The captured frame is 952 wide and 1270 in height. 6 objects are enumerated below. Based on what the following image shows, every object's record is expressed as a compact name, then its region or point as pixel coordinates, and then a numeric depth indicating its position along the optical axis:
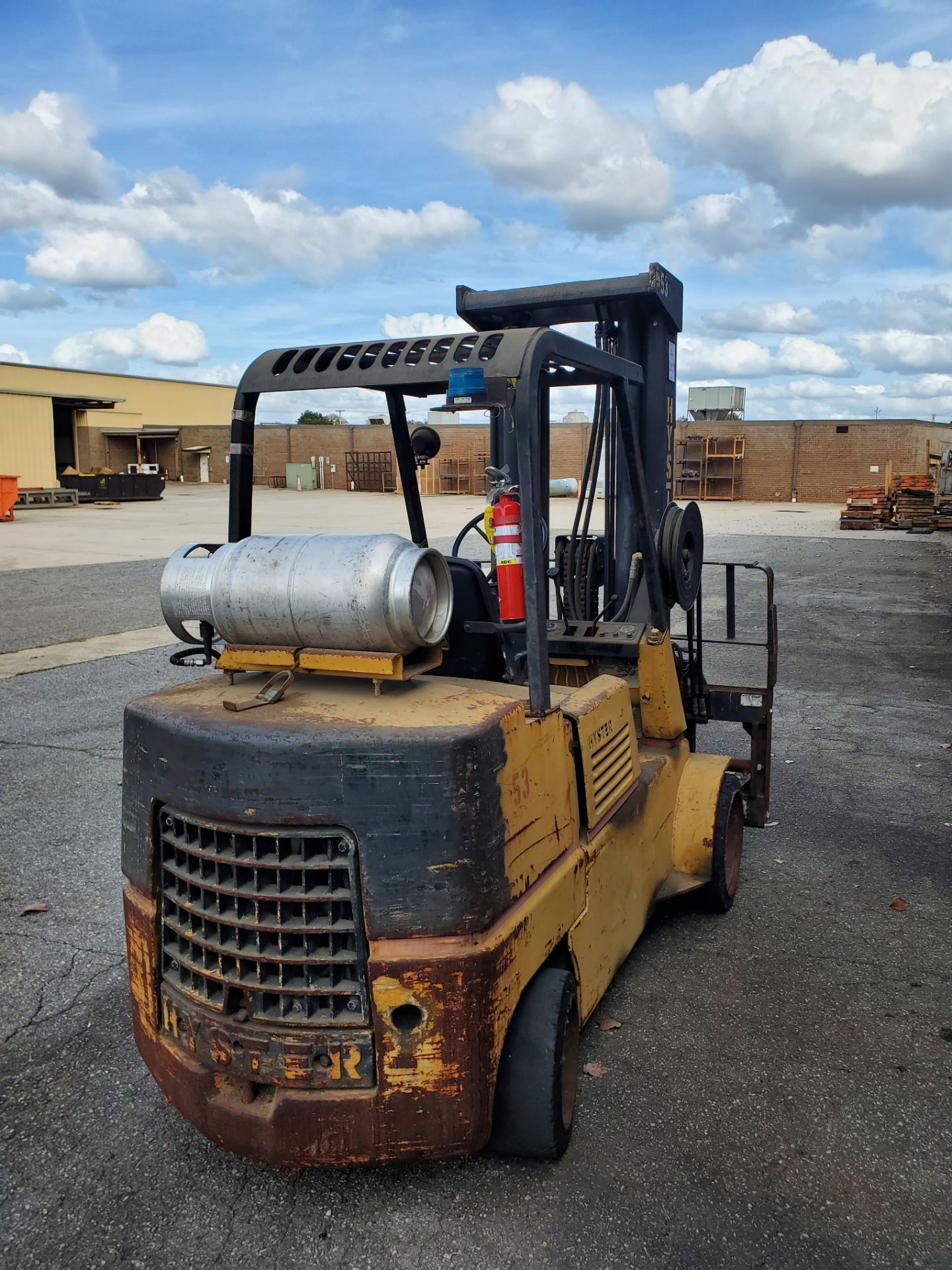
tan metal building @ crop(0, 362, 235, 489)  35.66
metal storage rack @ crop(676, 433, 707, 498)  46.53
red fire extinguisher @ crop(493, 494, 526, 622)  2.83
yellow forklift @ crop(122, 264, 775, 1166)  2.38
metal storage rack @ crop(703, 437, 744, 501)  46.50
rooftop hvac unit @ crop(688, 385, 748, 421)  49.91
